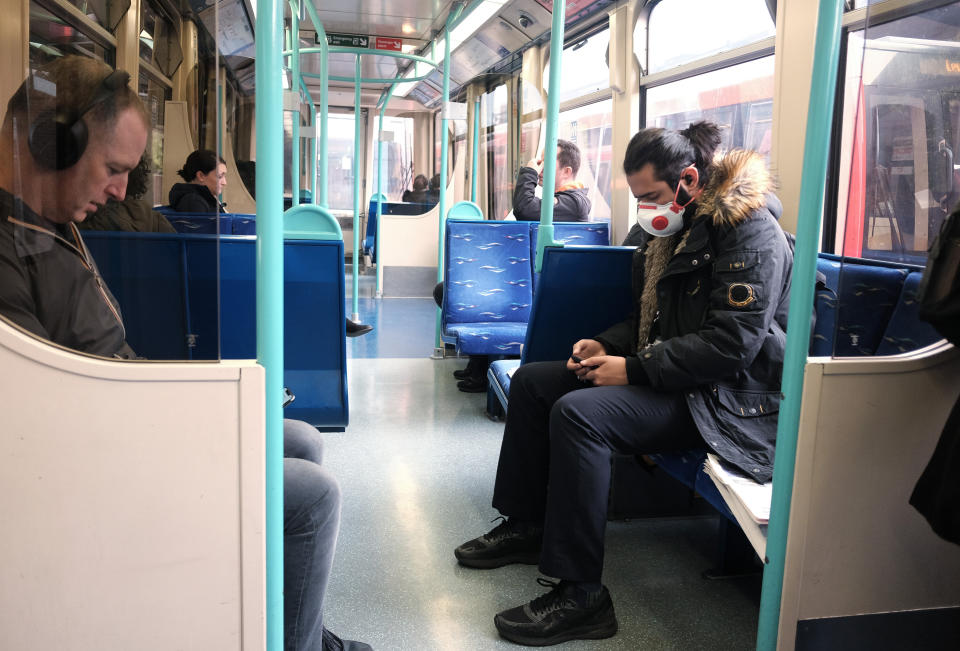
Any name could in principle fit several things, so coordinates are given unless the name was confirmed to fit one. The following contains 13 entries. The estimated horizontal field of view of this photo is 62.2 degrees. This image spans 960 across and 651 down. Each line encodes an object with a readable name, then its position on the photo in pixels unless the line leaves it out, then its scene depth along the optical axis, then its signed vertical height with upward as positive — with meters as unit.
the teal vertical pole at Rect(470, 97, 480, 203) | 7.96 +0.65
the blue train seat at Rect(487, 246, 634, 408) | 2.59 -0.27
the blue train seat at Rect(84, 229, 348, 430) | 1.19 -0.14
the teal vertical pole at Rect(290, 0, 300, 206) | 5.58 +0.63
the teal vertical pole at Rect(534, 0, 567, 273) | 2.73 +0.27
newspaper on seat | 1.69 -0.62
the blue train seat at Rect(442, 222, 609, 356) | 4.61 -0.34
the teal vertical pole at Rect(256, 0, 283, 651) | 1.26 -0.07
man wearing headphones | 1.08 +0.02
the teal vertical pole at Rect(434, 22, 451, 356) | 5.61 +0.44
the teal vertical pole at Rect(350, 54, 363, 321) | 6.57 +0.29
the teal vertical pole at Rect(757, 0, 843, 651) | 1.43 -0.13
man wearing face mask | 1.99 -0.40
